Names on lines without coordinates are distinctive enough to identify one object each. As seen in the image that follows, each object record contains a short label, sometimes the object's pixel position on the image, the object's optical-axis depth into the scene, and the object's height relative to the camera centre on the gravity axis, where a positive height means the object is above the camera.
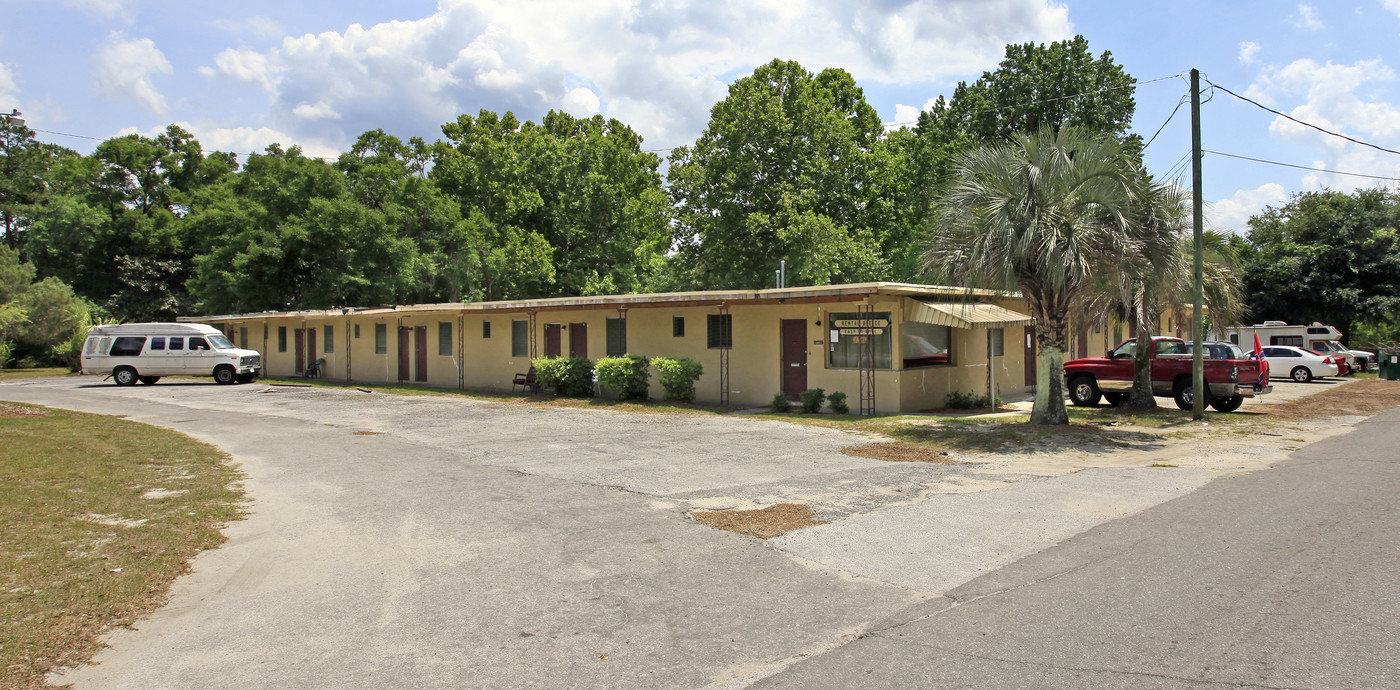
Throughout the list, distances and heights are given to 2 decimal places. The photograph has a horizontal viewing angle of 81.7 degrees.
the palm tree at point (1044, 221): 13.48 +2.27
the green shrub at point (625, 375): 20.62 -0.48
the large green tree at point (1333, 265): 33.62 +3.75
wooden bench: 23.86 -0.72
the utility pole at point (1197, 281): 15.59 +1.38
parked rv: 30.70 +0.53
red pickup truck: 17.09 -0.53
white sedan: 26.91 -0.38
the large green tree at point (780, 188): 31.34 +6.90
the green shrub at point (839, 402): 17.84 -1.04
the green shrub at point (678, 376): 19.89 -0.50
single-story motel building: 17.47 +0.43
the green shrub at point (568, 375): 22.00 -0.50
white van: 28.34 +0.20
